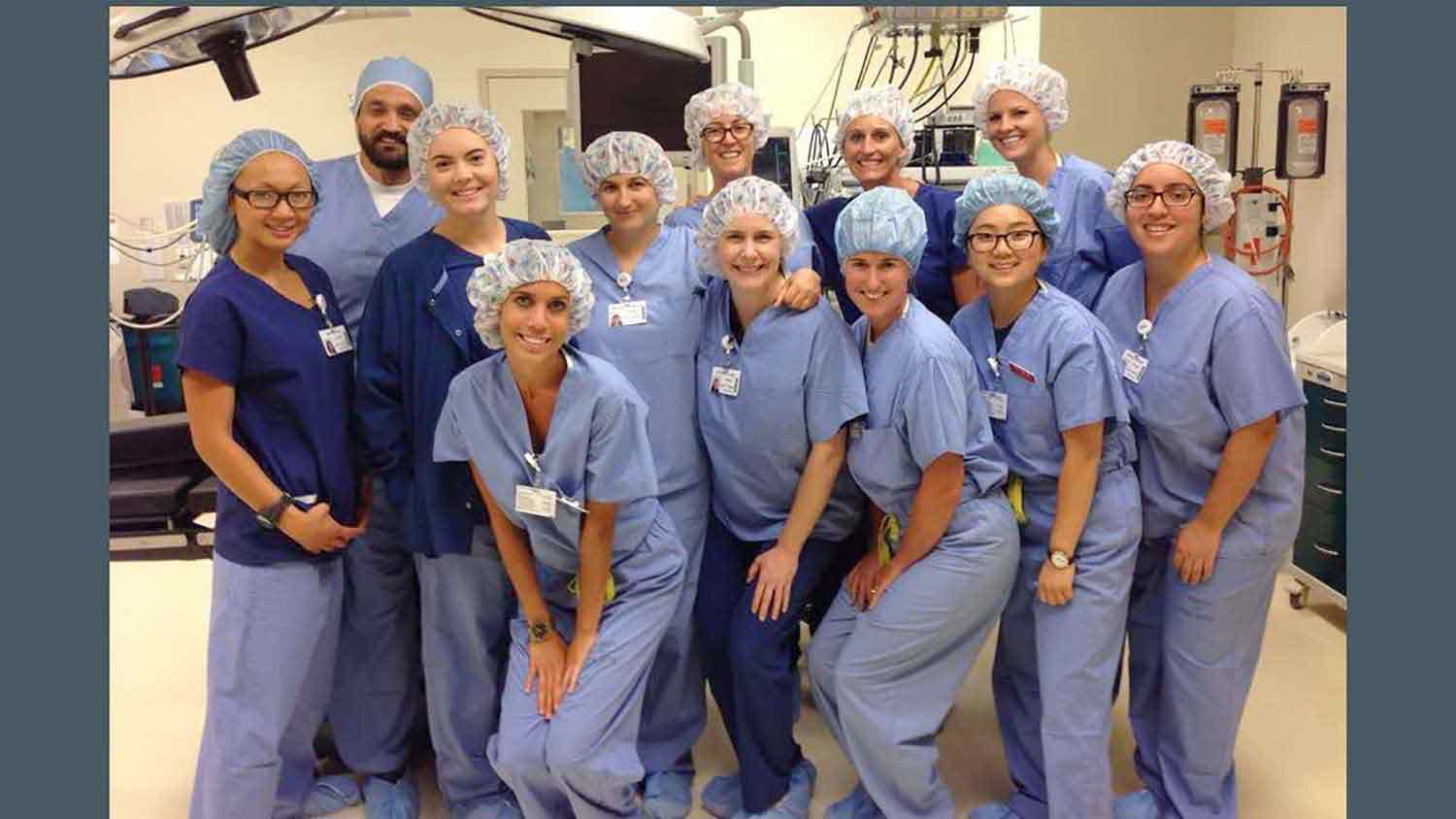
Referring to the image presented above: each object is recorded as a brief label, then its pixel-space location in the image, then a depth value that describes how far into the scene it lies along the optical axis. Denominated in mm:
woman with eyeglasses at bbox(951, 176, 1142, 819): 2100
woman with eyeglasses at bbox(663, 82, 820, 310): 2518
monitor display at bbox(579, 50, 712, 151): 3371
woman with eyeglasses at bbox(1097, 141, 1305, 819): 2092
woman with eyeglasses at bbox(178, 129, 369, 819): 1993
